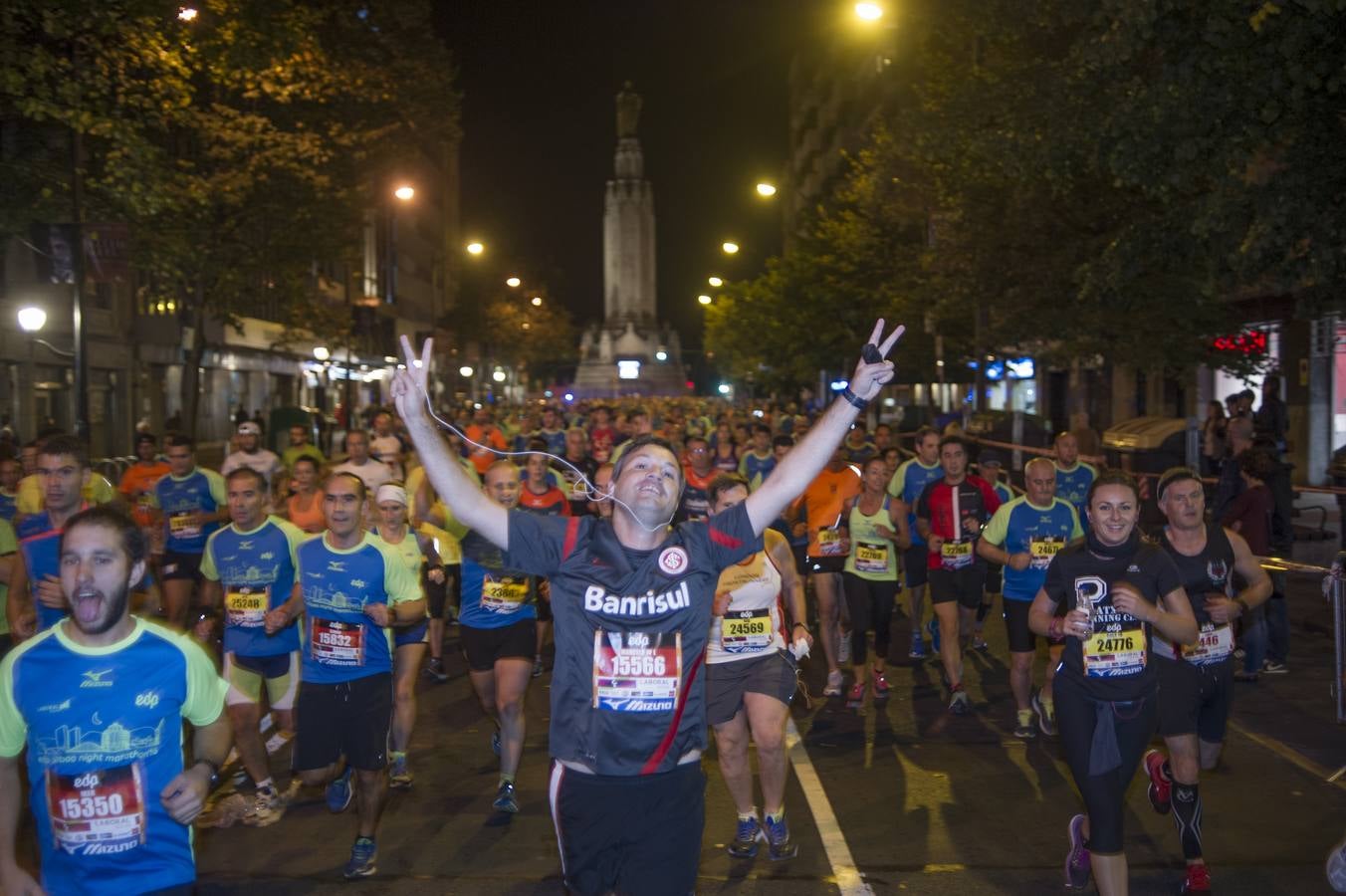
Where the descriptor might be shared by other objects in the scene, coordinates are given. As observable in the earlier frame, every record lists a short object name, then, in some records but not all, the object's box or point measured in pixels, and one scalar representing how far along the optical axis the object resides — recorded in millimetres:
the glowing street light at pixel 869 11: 21531
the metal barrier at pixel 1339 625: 8648
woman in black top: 5230
